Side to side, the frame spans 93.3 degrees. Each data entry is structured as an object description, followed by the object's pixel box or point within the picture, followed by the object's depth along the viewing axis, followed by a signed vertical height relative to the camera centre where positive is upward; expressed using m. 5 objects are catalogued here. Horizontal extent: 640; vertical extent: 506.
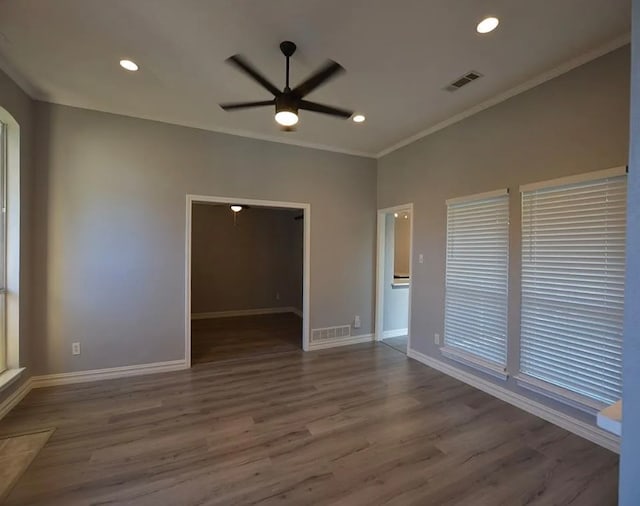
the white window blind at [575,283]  2.29 -0.25
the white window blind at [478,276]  3.11 -0.26
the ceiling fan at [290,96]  2.03 +1.17
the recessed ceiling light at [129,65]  2.60 +1.59
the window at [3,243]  2.83 +0.02
